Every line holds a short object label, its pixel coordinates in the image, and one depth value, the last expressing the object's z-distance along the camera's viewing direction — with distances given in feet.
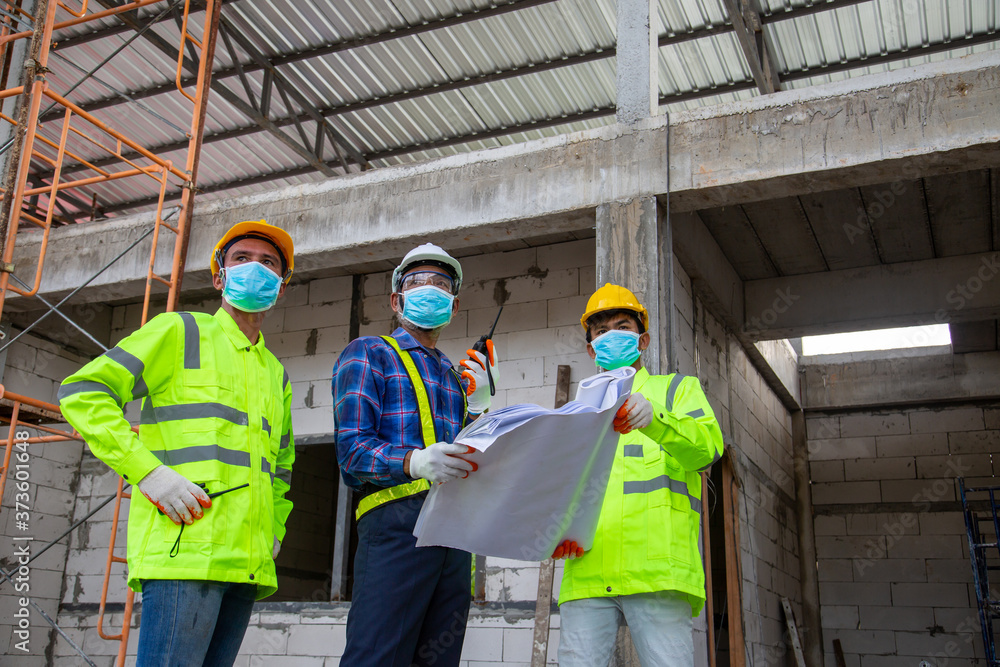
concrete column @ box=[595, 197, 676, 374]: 17.17
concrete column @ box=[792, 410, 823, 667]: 32.37
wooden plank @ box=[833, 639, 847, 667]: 33.51
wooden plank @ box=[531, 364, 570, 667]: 18.94
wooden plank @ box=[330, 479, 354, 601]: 24.75
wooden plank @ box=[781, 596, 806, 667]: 28.78
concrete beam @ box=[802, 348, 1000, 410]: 34.04
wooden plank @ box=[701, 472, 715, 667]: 19.66
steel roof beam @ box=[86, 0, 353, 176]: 29.60
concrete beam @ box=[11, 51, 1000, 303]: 16.06
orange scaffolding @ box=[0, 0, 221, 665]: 18.67
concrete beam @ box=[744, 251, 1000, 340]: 25.62
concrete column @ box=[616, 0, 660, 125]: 18.98
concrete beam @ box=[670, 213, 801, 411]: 22.03
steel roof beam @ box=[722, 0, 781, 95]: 26.27
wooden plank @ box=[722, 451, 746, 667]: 22.53
